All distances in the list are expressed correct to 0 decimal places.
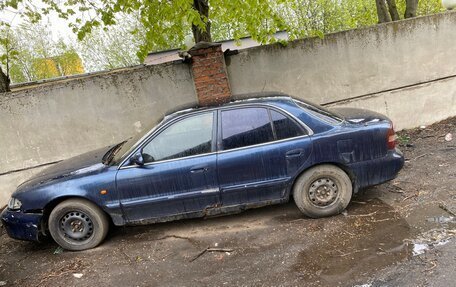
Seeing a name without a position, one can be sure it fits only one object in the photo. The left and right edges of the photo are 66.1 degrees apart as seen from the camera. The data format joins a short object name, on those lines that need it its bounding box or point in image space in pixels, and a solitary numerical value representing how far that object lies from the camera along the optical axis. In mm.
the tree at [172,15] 5992
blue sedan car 4176
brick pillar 6422
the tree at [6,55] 6730
